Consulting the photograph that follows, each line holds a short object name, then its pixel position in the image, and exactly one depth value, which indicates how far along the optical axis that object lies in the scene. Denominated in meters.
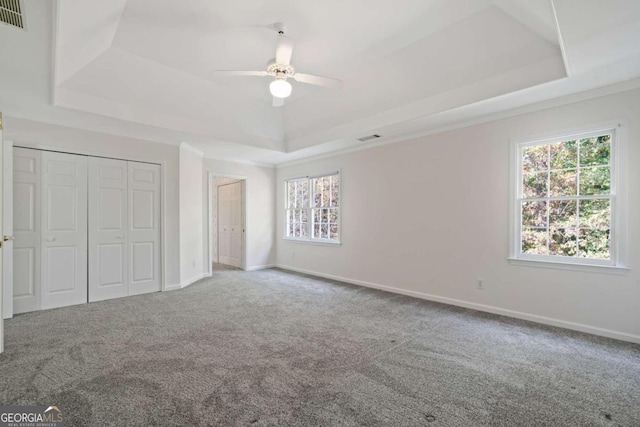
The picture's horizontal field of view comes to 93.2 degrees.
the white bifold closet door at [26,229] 3.68
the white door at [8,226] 3.49
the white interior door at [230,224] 6.93
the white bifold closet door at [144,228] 4.60
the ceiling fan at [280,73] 2.79
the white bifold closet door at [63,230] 3.89
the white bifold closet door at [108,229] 4.25
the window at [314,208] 5.98
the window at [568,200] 3.11
